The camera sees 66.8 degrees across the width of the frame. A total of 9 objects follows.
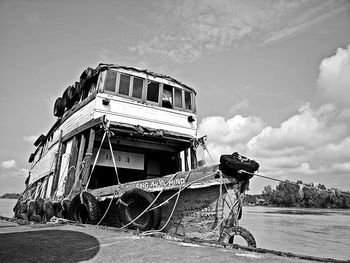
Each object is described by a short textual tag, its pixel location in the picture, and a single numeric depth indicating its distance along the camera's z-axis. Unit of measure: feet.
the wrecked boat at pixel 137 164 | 18.79
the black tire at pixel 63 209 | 27.56
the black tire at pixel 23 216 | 37.51
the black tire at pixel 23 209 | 43.78
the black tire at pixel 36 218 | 32.18
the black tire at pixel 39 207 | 33.43
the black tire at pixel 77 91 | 37.70
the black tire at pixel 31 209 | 36.65
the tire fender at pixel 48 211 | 31.00
